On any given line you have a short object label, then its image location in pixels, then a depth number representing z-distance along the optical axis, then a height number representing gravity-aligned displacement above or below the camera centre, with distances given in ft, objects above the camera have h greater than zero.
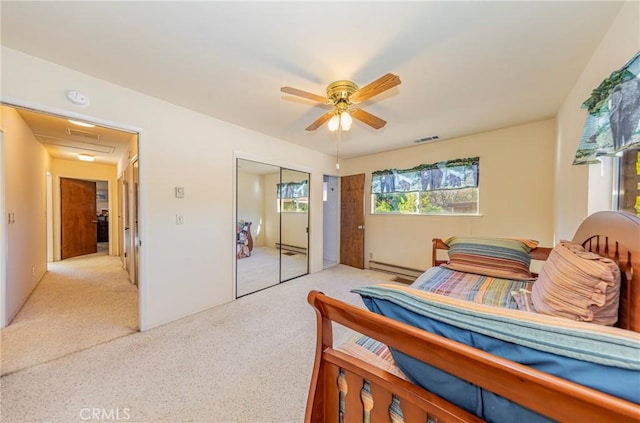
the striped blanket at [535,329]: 1.75 -1.06
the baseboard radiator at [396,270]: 14.29 -3.90
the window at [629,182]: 4.80 +0.61
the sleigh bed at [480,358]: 1.73 -1.31
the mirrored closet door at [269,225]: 11.98 -1.03
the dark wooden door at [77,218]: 18.20 -0.98
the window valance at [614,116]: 4.01 +1.81
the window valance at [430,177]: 12.23 +1.80
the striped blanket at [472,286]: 5.59 -2.10
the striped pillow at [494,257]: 7.27 -1.55
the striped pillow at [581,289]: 3.35 -1.22
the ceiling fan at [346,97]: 5.72 +2.94
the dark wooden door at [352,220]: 16.51 -0.91
